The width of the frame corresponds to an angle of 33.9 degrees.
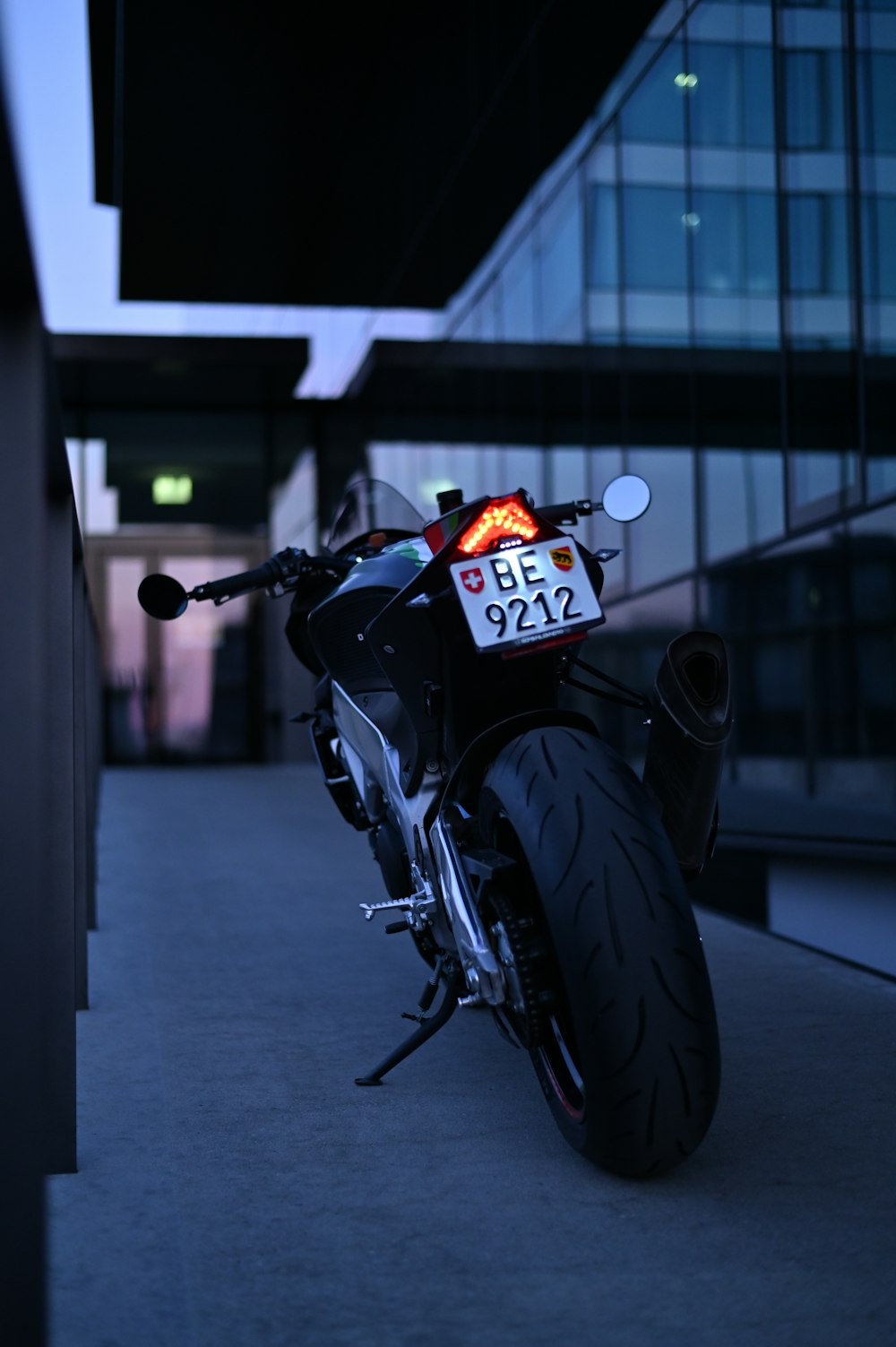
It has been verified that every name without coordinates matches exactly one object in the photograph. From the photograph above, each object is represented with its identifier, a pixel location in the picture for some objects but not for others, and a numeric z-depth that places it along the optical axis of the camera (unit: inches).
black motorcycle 104.9
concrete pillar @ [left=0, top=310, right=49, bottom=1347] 77.5
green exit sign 877.2
